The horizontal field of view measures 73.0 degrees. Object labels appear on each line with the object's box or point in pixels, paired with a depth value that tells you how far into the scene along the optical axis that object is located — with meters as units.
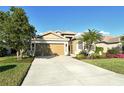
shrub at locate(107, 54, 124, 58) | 10.90
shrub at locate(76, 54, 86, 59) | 10.37
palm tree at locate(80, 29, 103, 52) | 10.55
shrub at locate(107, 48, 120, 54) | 11.72
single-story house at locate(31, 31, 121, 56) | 12.61
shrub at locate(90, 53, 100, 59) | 10.49
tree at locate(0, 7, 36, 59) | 8.59
